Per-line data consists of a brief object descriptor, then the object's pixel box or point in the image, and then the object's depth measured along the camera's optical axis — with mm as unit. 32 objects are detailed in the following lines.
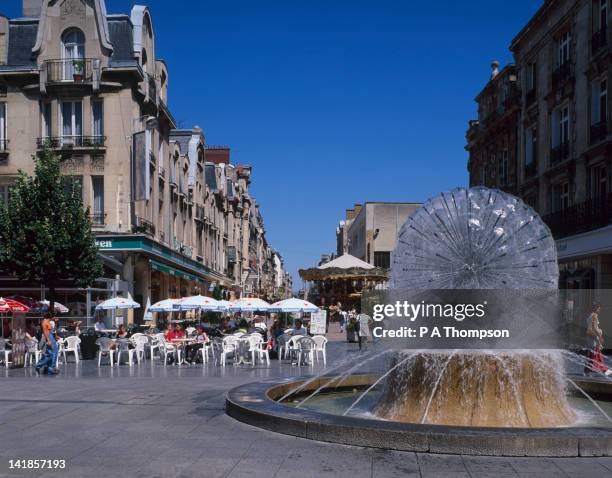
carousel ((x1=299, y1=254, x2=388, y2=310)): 34969
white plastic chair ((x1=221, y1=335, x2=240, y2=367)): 20219
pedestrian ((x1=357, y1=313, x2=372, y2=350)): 26609
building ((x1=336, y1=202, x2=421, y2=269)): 87438
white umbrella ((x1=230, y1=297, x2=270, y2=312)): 27500
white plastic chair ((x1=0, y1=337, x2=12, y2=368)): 19473
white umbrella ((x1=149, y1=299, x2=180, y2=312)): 26933
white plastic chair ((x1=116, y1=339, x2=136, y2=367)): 20252
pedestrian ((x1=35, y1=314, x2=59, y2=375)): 17594
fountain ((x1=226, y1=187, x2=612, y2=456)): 7766
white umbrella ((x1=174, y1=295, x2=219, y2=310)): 26469
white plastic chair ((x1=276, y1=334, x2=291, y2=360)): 21641
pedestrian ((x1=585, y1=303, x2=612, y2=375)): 15961
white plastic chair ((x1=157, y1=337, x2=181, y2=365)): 20270
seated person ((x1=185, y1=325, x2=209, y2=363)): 20844
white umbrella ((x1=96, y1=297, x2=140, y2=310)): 25438
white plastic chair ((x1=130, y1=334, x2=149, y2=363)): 20902
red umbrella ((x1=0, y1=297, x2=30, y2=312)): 20781
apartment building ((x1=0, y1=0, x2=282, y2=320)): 30297
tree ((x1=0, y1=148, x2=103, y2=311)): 24438
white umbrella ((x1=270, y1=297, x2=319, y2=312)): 26656
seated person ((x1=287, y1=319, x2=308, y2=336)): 22891
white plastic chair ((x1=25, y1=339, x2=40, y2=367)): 19938
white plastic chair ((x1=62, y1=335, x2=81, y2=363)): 21469
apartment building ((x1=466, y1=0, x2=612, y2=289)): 26438
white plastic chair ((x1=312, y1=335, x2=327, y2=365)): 20797
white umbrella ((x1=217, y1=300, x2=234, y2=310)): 27580
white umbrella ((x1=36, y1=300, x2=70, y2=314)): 27453
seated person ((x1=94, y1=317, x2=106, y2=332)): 25047
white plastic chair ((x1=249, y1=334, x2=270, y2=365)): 20353
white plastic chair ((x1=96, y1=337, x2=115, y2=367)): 20456
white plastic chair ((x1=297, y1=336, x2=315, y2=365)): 20038
